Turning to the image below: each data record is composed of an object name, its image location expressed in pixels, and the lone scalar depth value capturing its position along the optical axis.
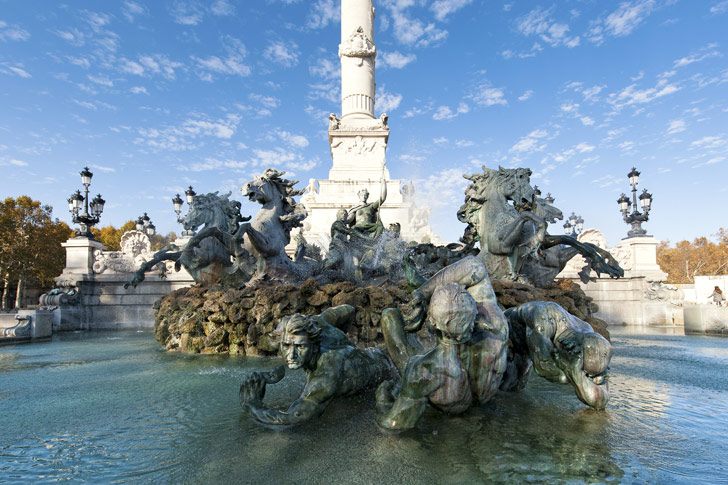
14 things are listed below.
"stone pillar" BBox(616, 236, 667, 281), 15.88
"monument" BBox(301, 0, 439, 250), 18.47
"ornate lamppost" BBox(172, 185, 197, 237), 19.62
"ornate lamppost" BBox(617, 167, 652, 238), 16.14
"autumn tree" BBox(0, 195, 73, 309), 28.95
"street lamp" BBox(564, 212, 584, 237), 24.97
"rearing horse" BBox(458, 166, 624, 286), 6.79
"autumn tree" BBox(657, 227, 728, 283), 46.47
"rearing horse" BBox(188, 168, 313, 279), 7.81
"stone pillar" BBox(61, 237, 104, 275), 15.05
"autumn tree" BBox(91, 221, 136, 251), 45.95
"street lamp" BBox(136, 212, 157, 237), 20.46
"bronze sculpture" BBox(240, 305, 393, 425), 2.79
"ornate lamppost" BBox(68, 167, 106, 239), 14.87
